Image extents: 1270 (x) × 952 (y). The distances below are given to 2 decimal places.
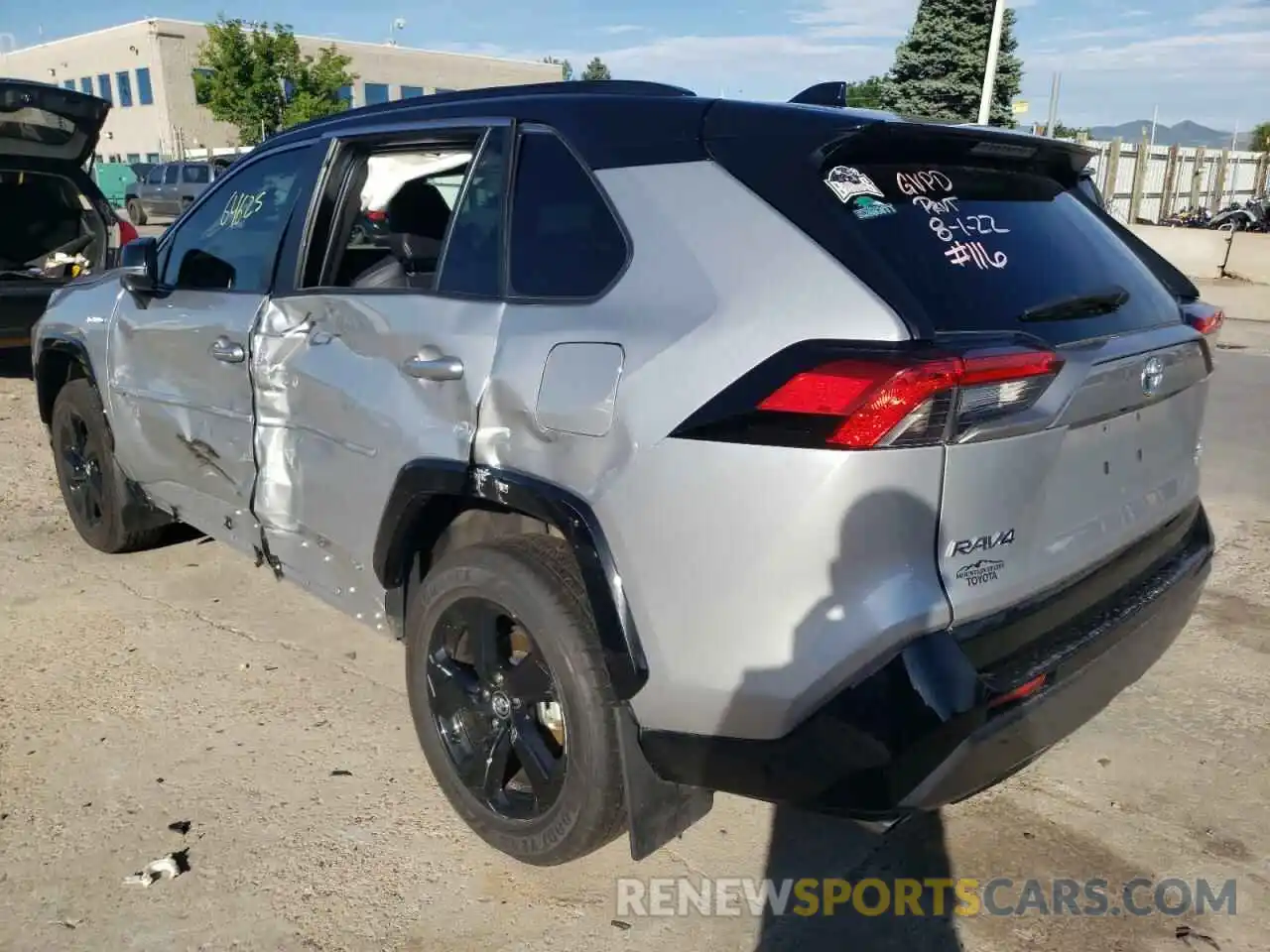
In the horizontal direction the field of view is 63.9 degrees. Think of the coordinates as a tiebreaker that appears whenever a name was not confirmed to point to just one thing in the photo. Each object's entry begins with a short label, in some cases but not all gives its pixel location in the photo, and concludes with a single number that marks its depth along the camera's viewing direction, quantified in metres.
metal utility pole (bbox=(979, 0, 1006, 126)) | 17.19
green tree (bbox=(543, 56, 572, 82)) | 55.45
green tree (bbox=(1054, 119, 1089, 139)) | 29.41
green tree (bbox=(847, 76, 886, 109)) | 27.97
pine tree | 26.19
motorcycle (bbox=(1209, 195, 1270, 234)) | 22.46
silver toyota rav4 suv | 1.92
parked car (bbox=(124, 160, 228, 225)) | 26.94
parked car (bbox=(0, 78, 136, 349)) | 7.29
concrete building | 45.38
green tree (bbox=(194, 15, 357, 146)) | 35.03
